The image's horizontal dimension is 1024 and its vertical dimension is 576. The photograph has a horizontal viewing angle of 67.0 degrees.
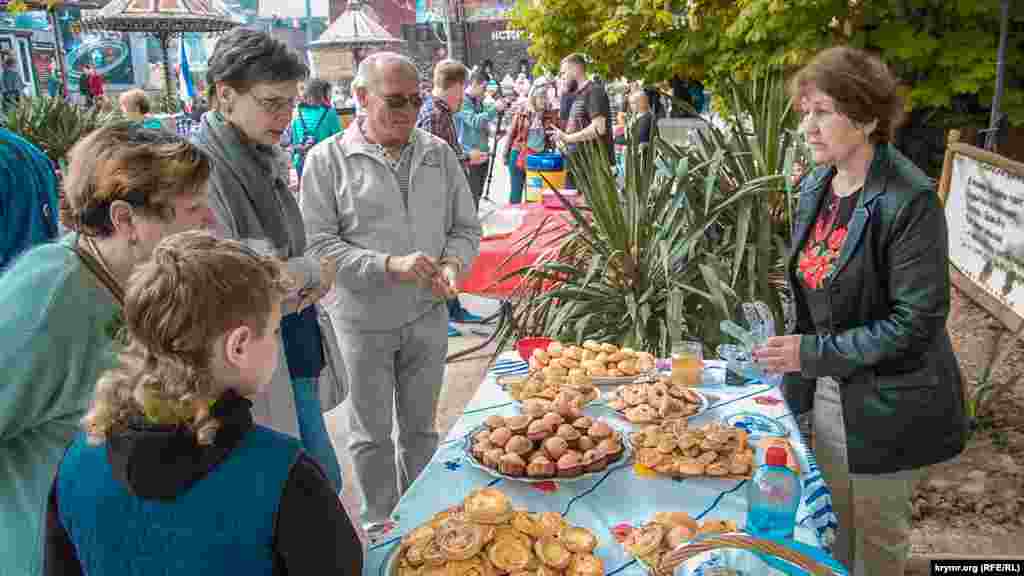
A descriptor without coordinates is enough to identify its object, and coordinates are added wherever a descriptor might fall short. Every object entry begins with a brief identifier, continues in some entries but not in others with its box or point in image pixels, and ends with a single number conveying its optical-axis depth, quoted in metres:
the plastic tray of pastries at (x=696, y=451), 1.70
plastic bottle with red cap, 1.45
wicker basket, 1.14
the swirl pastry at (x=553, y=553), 1.32
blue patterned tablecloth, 1.54
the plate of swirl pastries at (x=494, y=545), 1.31
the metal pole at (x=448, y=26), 16.09
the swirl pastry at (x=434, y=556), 1.30
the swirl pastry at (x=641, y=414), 1.97
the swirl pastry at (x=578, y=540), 1.37
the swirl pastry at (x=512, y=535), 1.36
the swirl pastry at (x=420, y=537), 1.36
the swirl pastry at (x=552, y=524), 1.40
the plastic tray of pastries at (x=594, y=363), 2.28
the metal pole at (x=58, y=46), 12.53
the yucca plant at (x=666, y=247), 3.23
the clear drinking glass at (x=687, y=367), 2.27
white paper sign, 3.66
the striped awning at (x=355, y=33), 15.50
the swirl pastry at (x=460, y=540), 1.30
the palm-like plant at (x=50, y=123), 6.45
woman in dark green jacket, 1.96
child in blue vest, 1.01
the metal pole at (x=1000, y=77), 3.64
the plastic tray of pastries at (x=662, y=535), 1.38
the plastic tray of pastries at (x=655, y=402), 1.98
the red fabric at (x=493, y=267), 4.77
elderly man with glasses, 2.65
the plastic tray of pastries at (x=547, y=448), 1.66
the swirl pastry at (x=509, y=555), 1.31
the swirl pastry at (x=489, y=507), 1.38
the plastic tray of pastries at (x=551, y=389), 2.07
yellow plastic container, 7.54
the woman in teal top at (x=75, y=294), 1.34
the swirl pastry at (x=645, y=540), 1.38
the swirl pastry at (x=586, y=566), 1.31
